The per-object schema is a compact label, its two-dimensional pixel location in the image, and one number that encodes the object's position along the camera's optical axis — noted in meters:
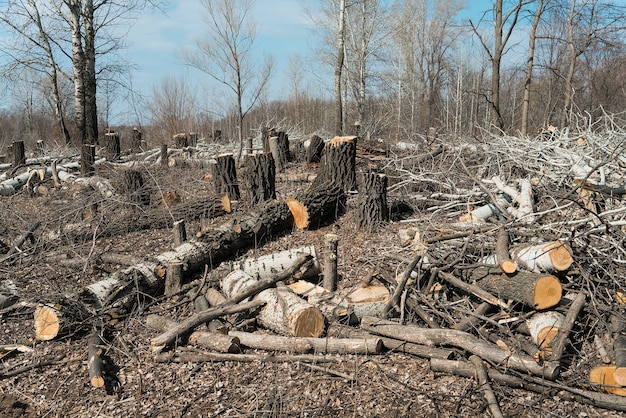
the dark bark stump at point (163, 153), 11.83
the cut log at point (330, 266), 4.69
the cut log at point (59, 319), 4.09
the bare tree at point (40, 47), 14.61
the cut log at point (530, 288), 3.63
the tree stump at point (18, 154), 11.52
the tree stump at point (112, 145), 12.52
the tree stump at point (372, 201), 6.30
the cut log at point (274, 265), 5.02
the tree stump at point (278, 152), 10.71
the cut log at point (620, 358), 3.08
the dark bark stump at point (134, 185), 7.55
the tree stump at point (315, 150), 10.48
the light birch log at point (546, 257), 3.84
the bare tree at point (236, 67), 12.06
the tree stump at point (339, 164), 7.42
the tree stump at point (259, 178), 7.11
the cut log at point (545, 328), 3.47
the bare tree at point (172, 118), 18.11
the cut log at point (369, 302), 4.20
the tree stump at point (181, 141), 13.84
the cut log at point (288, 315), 3.86
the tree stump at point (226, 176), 7.77
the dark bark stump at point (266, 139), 12.00
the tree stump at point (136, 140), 14.13
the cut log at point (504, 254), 3.79
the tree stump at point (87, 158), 9.91
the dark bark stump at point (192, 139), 14.51
